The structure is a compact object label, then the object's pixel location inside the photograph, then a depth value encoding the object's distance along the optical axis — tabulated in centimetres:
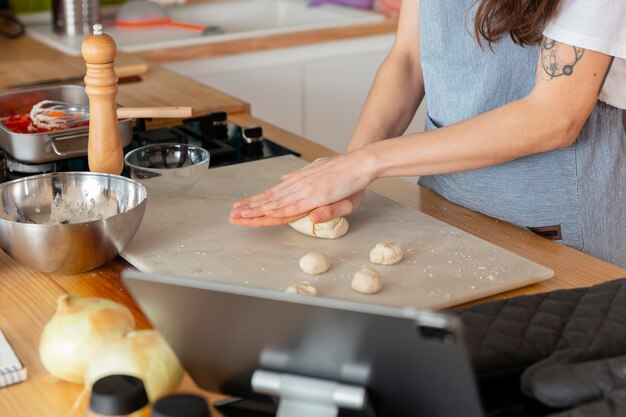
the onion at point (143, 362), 87
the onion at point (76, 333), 93
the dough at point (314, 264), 120
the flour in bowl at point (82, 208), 129
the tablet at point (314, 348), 73
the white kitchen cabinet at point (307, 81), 269
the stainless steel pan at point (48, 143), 150
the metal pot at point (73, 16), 274
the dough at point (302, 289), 109
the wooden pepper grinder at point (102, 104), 130
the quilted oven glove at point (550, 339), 85
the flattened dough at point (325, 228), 133
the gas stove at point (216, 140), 166
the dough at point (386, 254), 123
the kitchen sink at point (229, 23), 269
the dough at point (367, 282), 114
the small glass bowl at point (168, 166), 145
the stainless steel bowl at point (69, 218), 115
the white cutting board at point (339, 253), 117
